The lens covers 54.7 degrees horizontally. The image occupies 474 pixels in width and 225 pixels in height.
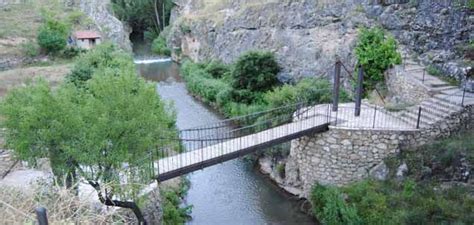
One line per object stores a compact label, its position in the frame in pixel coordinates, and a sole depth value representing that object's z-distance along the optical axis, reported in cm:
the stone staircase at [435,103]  1622
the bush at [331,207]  1445
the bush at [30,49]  2956
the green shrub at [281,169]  1894
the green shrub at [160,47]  4712
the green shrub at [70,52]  3095
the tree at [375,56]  2034
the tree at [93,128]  1022
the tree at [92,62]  2284
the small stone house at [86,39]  3381
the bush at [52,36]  3014
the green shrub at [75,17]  3740
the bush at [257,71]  2600
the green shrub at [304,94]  2169
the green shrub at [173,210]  1488
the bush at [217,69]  3247
